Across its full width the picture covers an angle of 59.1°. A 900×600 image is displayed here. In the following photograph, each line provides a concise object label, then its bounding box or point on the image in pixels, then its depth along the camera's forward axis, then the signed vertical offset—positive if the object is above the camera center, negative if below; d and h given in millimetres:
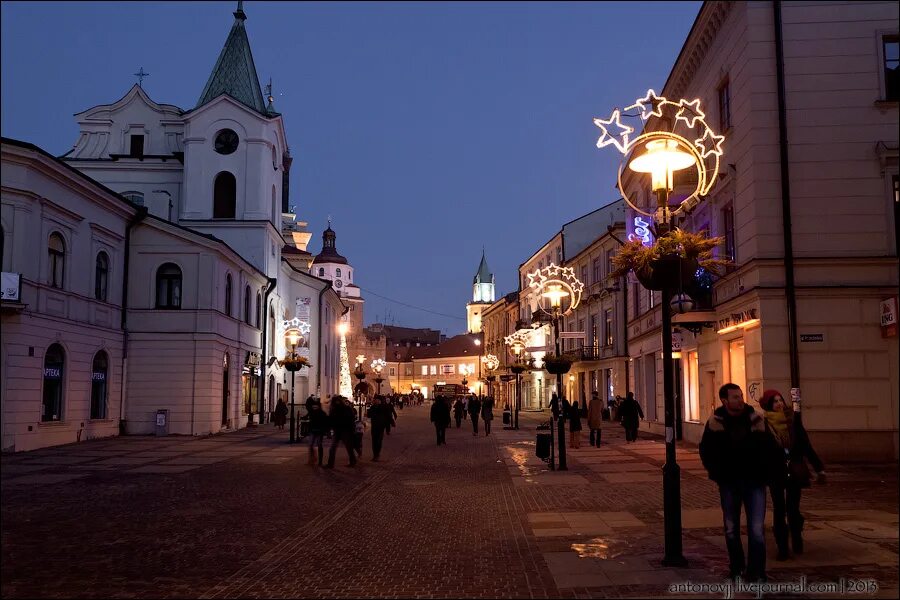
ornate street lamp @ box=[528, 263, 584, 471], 18156 +1094
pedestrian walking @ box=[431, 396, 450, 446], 27078 -1101
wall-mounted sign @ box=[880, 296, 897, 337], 16656 +1406
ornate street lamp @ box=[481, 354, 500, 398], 55438 +1552
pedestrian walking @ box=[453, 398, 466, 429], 41816 -1440
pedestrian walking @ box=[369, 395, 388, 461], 20922 -1002
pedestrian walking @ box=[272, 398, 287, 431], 36688 -1427
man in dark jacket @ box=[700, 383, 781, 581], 6879 -696
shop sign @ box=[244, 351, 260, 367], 37059 +1126
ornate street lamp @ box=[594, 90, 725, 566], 7973 +2378
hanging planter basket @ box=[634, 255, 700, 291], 8539 +1203
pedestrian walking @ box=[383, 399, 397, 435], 22156 -754
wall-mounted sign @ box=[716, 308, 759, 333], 18281 +1513
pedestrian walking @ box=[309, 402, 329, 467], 19375 -1058
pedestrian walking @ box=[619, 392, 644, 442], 25156 -992
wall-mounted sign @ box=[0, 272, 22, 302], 20031 +2468
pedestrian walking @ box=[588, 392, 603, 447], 24675 -914
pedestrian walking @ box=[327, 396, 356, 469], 19062 -964
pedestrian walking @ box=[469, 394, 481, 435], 32938 -1077
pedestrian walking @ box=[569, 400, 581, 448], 24828 -1355
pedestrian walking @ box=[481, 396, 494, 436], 32844 -1179
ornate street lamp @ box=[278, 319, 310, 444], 28516 +917
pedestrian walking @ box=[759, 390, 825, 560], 8008 -868
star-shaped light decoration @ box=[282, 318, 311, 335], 48119 +3611
